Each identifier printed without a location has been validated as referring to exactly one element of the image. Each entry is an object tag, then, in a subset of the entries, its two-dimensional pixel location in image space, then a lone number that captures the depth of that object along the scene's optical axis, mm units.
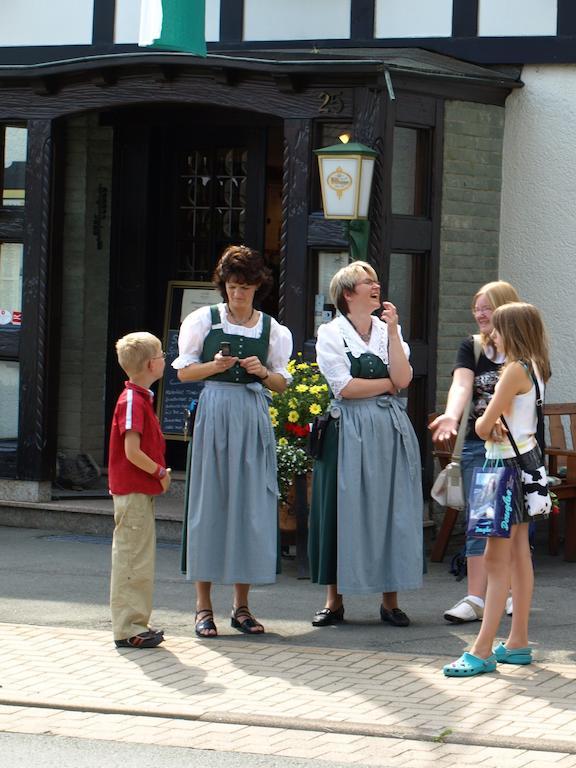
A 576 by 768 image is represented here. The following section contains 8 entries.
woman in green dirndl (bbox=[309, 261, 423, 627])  12387
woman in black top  12157
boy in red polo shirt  11705
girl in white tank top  10727
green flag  15200
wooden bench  15695
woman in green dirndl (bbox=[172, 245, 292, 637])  12266
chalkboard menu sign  19292
